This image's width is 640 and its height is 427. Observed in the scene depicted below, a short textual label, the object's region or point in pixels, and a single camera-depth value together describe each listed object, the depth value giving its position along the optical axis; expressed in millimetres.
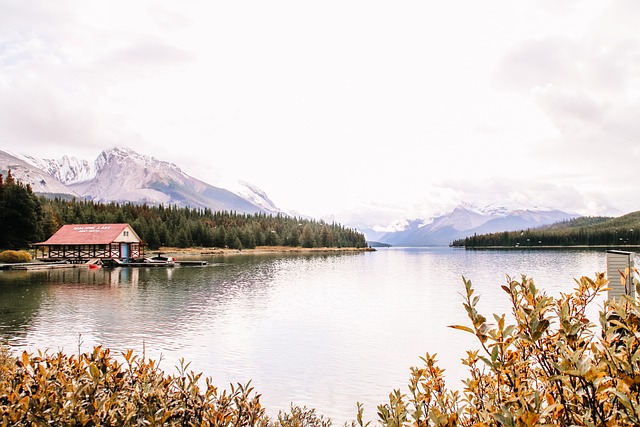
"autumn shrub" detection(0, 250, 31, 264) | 73138
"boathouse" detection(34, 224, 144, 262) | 85062
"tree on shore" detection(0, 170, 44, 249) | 85125
